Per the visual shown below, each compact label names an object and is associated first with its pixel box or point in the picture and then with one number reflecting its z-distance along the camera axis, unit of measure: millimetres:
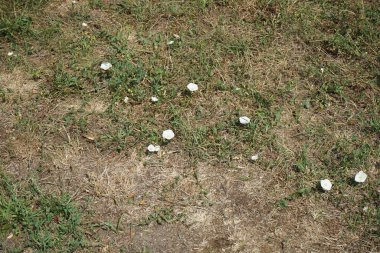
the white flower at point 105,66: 3656
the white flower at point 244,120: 3299
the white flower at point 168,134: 3199
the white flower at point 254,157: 3102
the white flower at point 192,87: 3514
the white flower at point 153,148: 3135
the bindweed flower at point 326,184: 2938
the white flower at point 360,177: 2988
